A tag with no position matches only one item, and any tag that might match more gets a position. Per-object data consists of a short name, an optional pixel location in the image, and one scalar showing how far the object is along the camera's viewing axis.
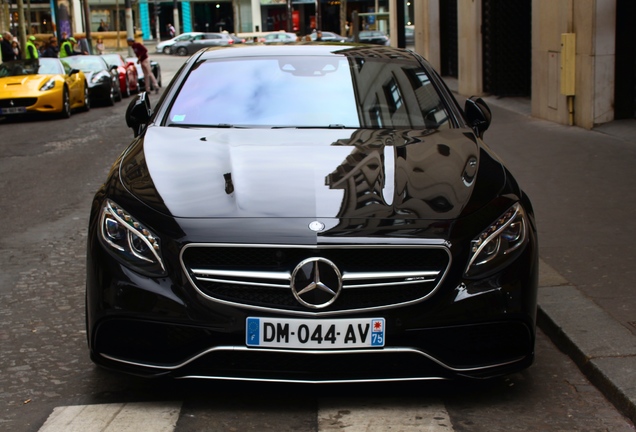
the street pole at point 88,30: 51.19
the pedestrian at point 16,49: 31.61
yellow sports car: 22.11
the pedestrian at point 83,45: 49.99
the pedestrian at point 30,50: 30.66
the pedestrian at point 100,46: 51.91
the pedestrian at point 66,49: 35.65
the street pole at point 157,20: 78.44
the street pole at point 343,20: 73.50
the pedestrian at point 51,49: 34.75
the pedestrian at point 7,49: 30.58
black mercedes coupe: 4.13
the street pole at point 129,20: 56.09
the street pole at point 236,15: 85.38
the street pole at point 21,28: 33.88
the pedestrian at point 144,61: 31.39
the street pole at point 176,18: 79.41
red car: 30.69
